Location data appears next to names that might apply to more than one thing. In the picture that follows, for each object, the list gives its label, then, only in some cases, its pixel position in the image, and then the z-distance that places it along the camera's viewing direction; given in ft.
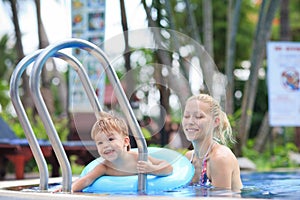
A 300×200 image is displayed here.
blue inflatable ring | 13.51
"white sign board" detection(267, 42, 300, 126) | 39.40
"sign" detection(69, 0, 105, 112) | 37.19
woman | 13.69
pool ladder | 12.45
